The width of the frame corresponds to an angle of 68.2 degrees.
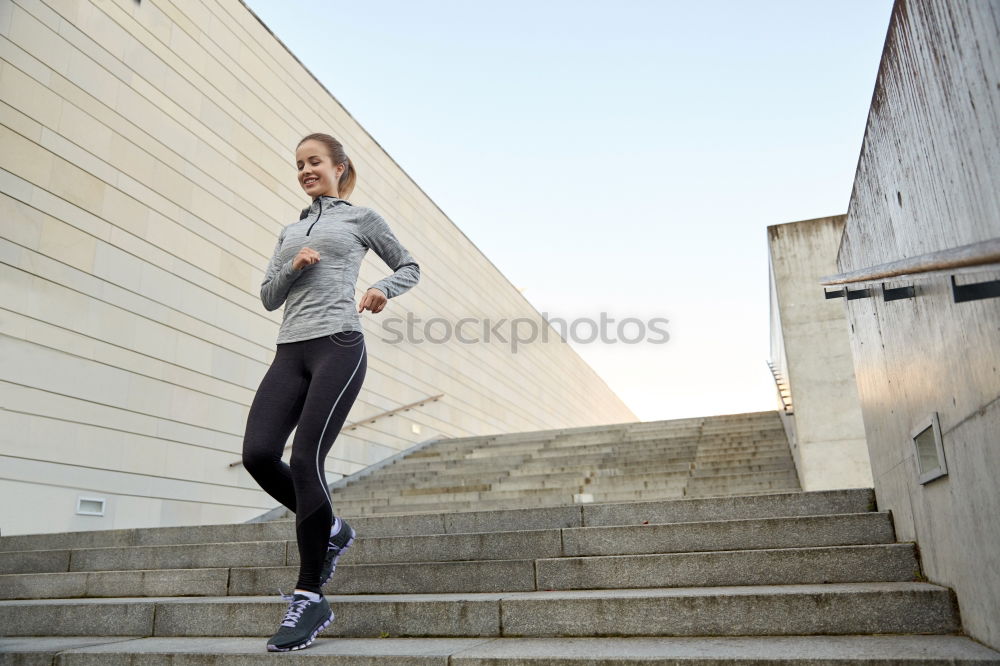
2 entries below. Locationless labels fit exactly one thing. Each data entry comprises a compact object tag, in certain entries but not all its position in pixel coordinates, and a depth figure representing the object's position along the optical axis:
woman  2.31
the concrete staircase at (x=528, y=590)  2.25
